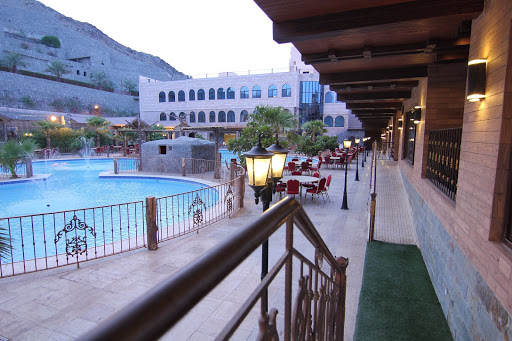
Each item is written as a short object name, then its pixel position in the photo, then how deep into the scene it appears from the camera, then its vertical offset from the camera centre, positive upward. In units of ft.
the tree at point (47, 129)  98.07 +2.27
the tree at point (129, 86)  234.79 +40.40
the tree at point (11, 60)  167.27 +42.26
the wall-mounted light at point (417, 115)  26.65 +2.14
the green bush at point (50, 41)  249.65 +79.35
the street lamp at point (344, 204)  33.77 -7.39
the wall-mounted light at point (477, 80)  11.32 +2.24
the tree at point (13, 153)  49.65 -2.87
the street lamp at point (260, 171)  13.83 -1.59
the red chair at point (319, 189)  35.58 -6.10
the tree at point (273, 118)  60.59 +4.08
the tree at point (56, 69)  183.37 +41.52
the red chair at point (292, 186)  33.83 -5.42
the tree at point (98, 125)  110.11 +4.41
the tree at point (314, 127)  110.73 +4.17
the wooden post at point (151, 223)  20.98 -5.96
